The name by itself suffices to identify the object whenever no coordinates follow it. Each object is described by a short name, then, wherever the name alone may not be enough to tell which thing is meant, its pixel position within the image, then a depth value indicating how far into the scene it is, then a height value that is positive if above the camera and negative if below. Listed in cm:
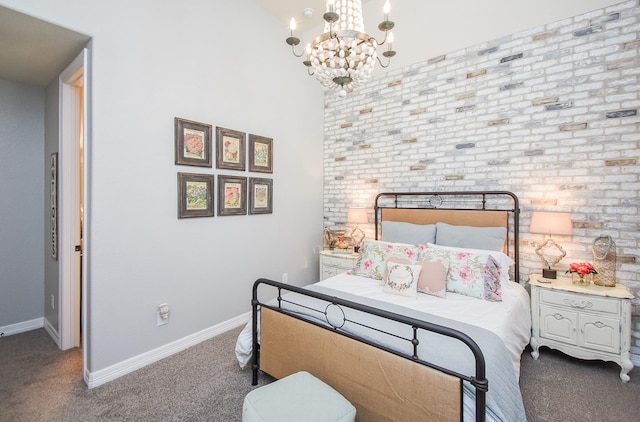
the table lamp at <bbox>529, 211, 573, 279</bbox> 250 -16
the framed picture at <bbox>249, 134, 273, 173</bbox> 333 +60
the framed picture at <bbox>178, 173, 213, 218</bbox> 270 +10
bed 140 -71
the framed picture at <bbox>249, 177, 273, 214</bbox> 336 +13
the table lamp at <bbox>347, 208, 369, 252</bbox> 376 -17
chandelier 176 +94
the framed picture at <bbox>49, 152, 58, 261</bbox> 292 +3
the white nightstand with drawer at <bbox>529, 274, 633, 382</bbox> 223 -87
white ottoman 137 -94
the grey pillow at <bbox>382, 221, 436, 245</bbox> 315 -27
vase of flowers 245 -52
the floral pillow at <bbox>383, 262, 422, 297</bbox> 235 -57
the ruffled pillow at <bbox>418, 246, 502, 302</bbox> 234 -53
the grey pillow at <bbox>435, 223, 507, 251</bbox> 281 -28
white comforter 193 -71
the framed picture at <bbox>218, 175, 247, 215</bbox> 304 +12
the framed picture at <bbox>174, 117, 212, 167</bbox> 267 +58
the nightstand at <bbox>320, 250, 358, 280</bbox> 369 -70
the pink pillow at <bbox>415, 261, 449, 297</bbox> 236 -57
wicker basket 242 -42
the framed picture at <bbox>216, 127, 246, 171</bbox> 300 +59
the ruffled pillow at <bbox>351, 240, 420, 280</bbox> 281 -46
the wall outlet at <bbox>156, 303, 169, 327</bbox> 258 -93
